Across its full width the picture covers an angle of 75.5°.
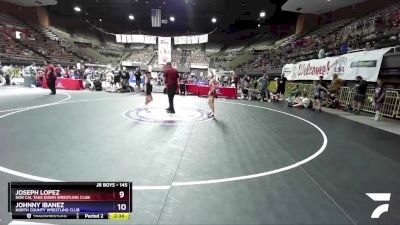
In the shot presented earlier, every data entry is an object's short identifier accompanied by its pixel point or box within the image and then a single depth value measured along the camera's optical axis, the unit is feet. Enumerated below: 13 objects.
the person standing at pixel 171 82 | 33.73
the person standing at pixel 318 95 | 44.45
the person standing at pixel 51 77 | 49.06
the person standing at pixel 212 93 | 33.90
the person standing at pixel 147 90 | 37.81
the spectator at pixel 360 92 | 39.78
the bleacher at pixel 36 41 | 119.55
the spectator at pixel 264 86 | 57.31
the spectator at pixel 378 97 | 35.63
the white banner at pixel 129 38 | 135.63
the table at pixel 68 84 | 67.04
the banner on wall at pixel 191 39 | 136.67
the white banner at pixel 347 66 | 39.91
